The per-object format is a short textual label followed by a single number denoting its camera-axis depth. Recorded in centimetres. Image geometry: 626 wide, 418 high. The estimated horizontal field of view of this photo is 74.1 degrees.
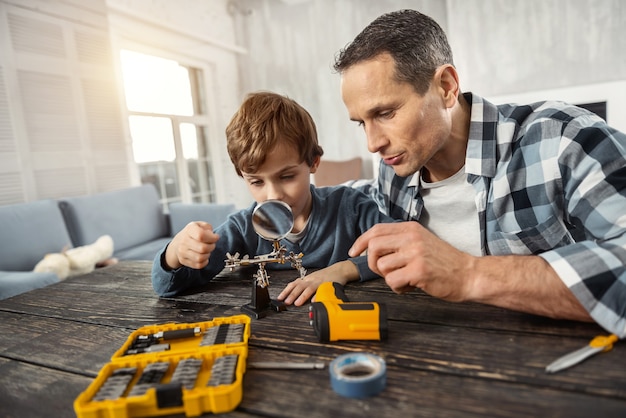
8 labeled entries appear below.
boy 115
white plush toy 297
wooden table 56
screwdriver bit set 59
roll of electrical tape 58
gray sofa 324
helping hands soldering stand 94
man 78
